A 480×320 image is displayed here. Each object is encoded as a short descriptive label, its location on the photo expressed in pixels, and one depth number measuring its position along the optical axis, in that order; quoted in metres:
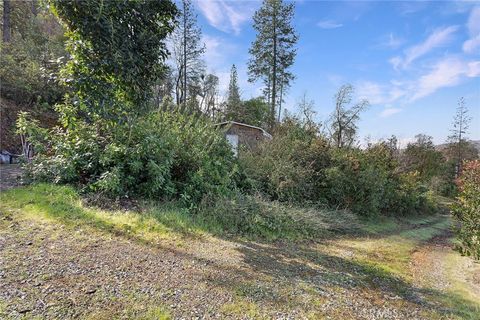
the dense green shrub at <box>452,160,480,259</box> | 5.43
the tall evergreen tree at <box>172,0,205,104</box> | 19.45
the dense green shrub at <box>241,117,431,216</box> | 8.05
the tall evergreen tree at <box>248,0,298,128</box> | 18.77
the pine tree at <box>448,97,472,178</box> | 23.59
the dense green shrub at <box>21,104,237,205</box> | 5.29
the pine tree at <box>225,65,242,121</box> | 21.54
